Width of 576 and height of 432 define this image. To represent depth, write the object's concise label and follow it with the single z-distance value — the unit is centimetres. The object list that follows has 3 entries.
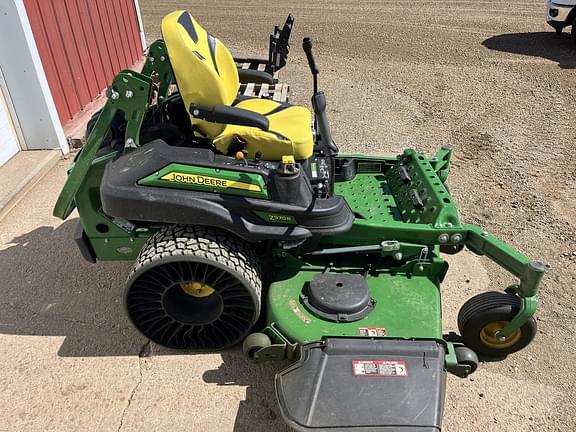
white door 488
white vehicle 891
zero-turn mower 248
